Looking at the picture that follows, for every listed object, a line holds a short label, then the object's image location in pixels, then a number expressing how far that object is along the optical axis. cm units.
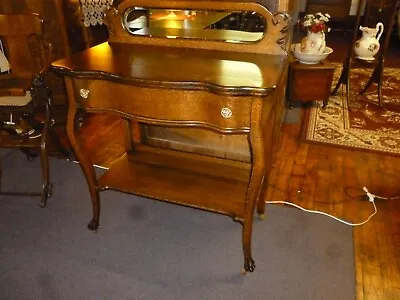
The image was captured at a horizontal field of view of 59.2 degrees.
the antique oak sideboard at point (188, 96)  123
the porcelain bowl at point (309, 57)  289
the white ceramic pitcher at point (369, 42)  300
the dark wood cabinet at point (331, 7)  564
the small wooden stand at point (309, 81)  288
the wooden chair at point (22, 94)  191
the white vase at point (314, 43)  284
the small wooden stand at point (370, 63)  286
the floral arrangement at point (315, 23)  279
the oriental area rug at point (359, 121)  261
